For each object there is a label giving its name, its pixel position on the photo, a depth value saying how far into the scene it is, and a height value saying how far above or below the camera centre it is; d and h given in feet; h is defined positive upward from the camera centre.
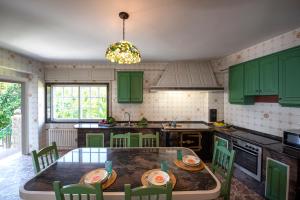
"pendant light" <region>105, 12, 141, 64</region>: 5.75 +1.48
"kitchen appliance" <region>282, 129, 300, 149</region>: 6.98 -1.61
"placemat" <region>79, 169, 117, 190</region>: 4.68 -2.25
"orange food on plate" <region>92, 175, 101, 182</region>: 4.85 -2.18
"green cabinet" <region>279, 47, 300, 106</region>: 7.35 +0.90
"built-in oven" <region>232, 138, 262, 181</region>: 8.15 -2.88
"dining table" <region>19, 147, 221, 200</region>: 4.37 -2.28
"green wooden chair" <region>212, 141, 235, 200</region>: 5.83 -2.45
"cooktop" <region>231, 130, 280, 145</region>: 8.27 -2.01
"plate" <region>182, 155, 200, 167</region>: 6.07 -2.19
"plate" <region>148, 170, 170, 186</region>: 4.79 -2.22
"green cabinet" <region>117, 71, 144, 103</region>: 14.64 +0.92
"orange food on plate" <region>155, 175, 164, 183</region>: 4.86 -2.22
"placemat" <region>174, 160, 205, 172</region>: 5.78 -2.27
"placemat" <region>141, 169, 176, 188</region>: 4.82 -2.25
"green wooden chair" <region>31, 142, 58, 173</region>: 5.90 -1.99
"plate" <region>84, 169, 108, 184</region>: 4.81 -2.18
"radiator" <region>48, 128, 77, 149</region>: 15.10 -3.25
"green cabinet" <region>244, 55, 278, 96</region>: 8.55 +1.14
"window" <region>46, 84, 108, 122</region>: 15.71 -0.33
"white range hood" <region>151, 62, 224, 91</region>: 13.55 +1.64
